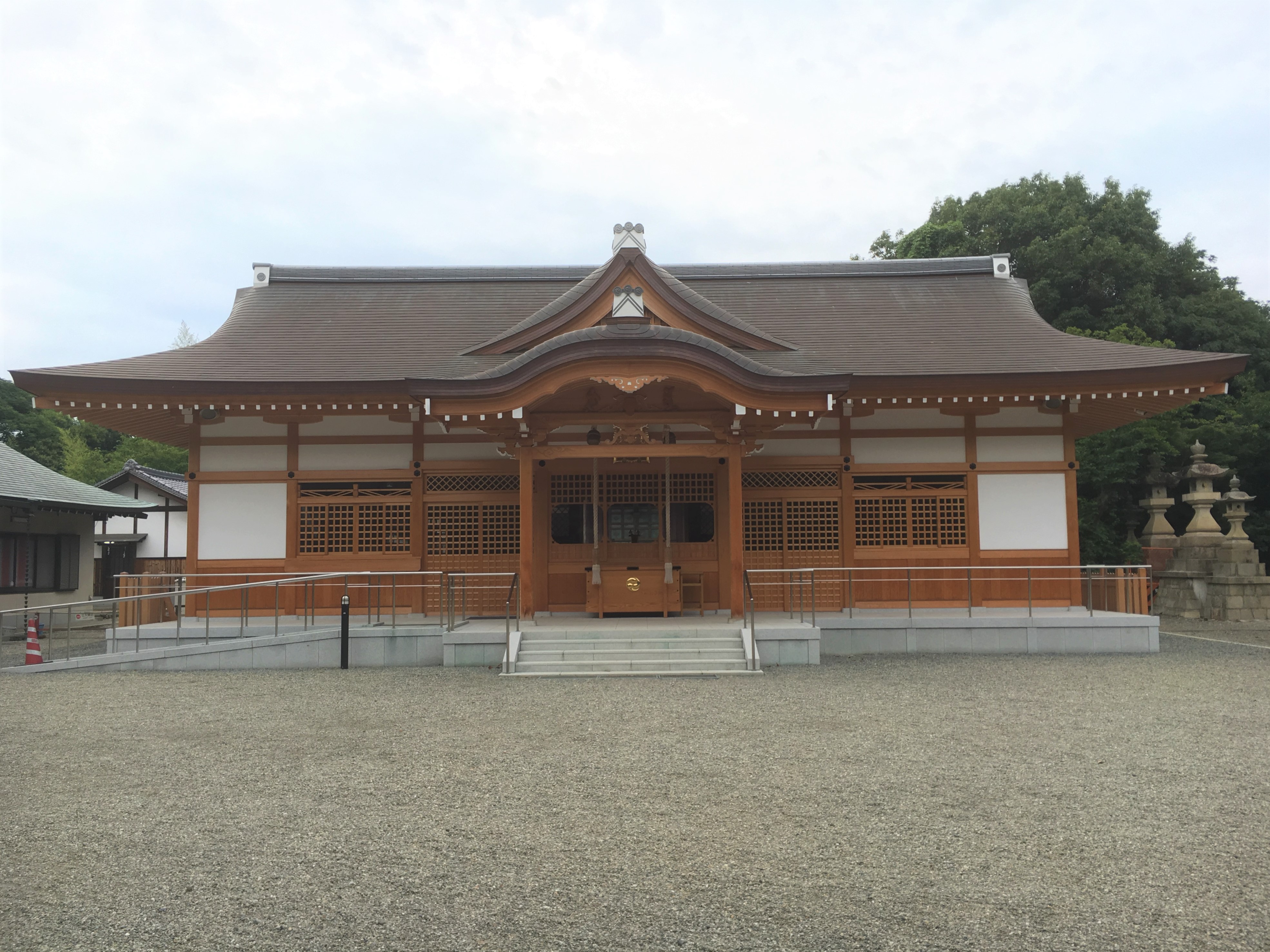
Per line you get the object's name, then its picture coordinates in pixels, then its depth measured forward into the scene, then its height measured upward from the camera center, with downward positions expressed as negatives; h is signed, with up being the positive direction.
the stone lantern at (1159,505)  20.27 +0.79
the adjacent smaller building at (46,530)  17.86 +0.43
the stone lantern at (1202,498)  18.70 +0.85
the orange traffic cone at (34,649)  10.71 -1.22
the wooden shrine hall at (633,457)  11.70 +1.26
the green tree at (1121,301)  21.22 +7.36
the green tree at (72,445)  36.38 +4.76
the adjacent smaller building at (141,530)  26.61 +0.63
